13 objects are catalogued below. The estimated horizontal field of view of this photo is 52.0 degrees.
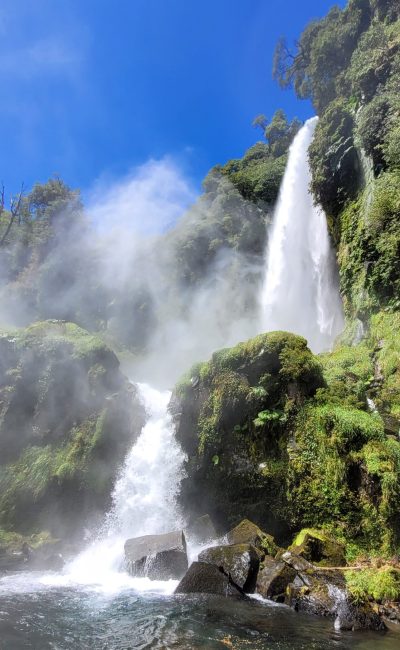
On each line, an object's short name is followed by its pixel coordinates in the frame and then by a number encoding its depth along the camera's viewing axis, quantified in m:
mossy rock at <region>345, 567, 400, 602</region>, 7.96
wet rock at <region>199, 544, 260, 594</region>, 9.03
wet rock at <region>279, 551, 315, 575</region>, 8.84
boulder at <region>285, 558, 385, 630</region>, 7.39
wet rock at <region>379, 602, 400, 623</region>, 7.68
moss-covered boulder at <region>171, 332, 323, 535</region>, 12.31
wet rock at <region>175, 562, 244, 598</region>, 9.02
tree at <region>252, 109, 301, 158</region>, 40.91
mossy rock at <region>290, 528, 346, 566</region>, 9.28
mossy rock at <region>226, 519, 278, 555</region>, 10.08
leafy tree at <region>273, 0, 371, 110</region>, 27.45
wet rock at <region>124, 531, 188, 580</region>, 10.65
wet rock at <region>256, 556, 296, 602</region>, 8.55
